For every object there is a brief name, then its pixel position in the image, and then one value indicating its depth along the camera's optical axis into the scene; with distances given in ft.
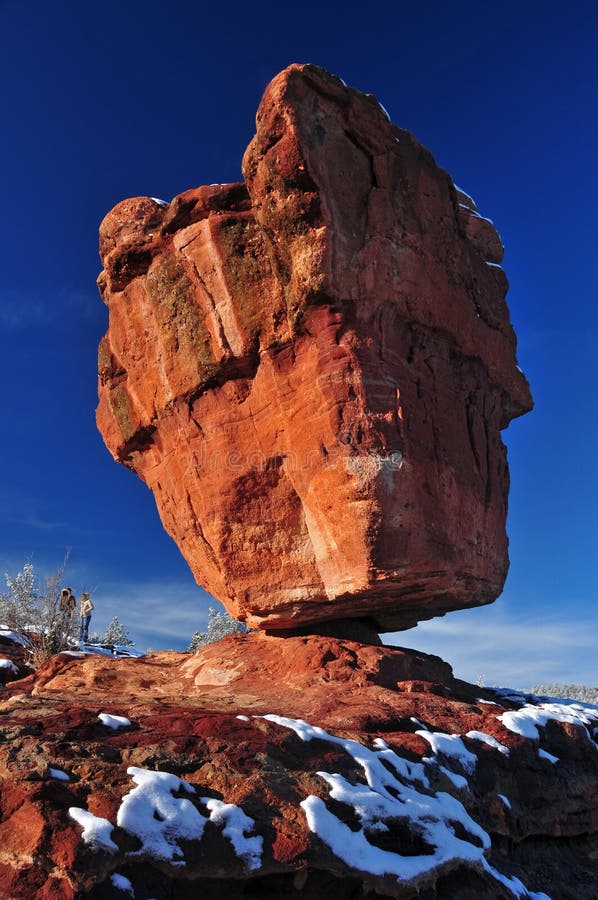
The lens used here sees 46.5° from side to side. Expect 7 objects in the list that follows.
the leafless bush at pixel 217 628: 102.37
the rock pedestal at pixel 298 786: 16.44
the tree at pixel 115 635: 96.18
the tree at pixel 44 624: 55.98
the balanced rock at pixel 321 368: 36.06
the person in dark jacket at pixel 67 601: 62.75
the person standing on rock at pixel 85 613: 72.95
